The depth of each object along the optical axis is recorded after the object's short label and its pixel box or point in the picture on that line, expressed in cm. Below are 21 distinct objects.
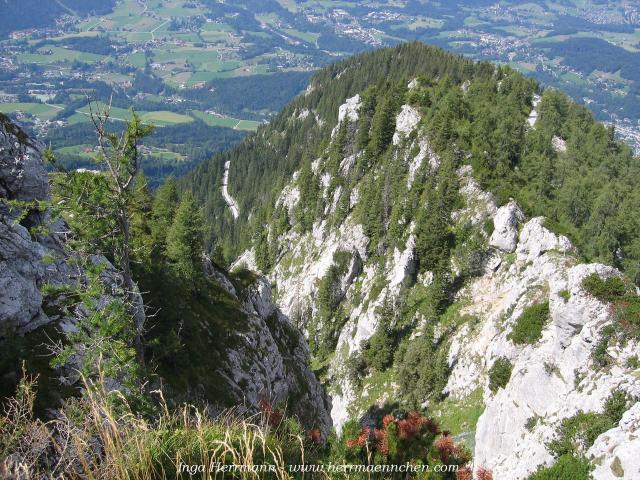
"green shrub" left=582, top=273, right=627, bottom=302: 2703
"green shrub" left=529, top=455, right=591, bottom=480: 1756
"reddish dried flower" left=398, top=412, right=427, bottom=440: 1295
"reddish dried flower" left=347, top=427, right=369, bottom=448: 1125
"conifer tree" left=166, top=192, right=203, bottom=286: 3959
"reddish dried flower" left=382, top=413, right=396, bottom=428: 1326
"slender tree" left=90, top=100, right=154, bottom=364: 1750
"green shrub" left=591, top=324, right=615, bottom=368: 2416
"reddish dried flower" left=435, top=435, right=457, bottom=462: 1280
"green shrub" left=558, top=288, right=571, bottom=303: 2933
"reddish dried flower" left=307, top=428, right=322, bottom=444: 1323
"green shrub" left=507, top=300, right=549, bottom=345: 3406
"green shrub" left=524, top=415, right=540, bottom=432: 2625
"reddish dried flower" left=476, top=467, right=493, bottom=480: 1432
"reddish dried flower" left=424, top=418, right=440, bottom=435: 1393
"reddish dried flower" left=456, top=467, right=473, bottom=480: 1201
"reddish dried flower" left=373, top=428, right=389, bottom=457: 1207
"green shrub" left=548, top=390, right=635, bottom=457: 1859
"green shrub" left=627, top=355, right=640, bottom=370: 2198
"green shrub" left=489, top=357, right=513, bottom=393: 3547
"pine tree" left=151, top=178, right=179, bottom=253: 4212
